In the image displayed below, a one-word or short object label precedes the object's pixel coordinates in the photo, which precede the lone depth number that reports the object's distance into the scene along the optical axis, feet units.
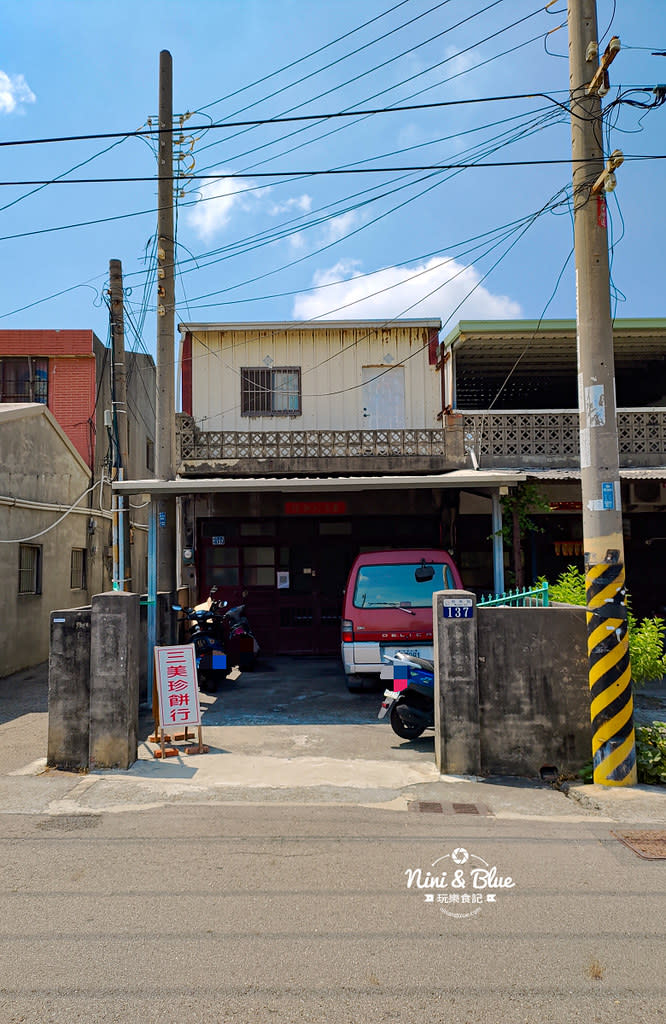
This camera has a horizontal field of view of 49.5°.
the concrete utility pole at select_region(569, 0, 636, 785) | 21.26
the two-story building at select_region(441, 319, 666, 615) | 44.62
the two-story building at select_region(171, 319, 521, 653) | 45.73
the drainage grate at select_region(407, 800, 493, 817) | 19.26
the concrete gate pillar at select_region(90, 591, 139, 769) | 22.94
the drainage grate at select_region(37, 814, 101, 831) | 18.22
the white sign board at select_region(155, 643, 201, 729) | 25.36
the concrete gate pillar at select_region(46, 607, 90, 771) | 23.26
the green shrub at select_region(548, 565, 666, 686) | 23.81
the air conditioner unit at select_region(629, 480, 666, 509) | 48.29
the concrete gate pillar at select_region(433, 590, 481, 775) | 22.35
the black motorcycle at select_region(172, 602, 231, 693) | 35.17
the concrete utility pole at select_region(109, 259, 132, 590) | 37.73
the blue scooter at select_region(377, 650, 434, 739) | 25.27
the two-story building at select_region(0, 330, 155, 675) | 43.55
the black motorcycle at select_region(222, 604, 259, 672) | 40.45
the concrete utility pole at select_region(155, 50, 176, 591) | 38.14
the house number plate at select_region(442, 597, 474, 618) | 22.85
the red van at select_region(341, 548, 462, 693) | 31.55
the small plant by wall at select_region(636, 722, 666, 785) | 21.65
